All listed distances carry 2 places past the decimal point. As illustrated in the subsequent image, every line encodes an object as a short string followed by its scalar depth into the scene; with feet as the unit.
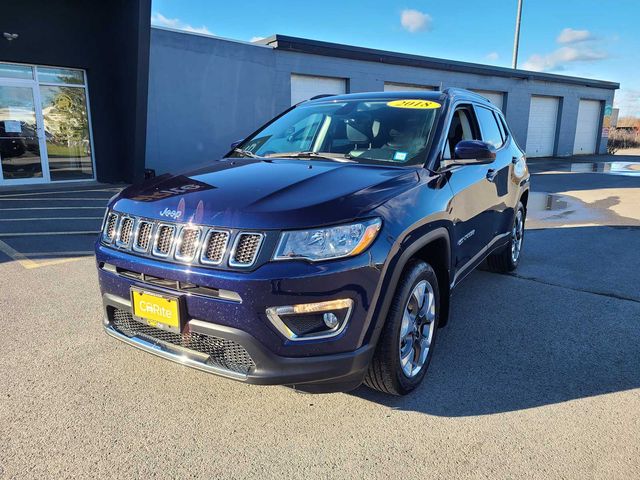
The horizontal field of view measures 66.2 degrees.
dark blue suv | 7.69
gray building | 45.03
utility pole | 85.81
